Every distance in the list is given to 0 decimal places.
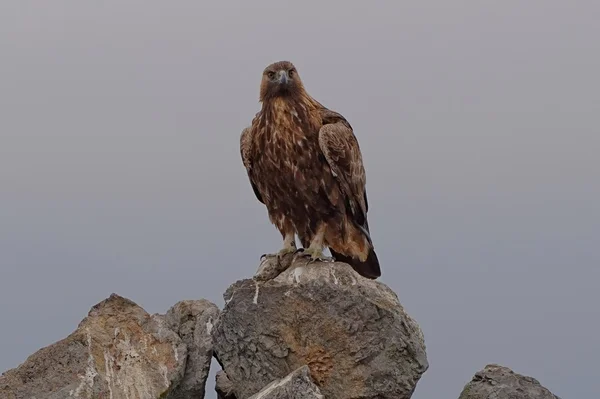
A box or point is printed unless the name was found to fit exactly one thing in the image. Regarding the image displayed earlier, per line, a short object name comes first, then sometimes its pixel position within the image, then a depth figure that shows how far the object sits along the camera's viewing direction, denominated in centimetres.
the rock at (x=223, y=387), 2025
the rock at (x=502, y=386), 1972
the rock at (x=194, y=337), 2020
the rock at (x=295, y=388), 1733
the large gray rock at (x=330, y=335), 1870
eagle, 1992
